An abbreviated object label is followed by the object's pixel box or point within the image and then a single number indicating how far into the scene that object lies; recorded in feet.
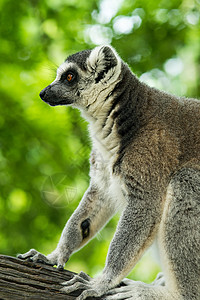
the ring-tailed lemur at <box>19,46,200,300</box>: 24.26
